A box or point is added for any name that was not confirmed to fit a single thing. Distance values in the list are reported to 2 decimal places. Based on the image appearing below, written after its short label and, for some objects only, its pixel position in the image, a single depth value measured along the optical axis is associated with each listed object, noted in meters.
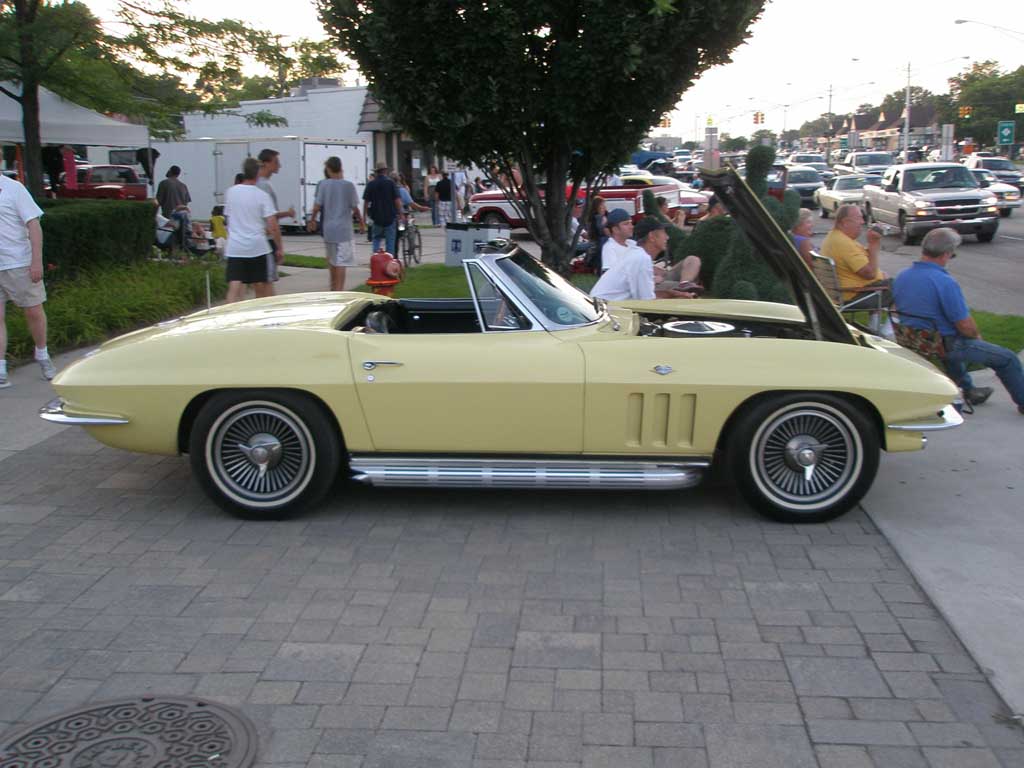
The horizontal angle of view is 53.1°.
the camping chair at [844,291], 9.14
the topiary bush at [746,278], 9.16
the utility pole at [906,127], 62.66
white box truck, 26.92
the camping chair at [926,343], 7.48
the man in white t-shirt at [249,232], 9.69
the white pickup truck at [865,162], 42.41
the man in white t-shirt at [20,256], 8.12
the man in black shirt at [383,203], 15.46
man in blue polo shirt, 7.31
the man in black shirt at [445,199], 27.88
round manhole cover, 3.29
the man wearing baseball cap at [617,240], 8.66
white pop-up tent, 14.90
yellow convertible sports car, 5.22
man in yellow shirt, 9.33
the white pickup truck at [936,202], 23.69
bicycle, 17.94
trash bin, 16.66
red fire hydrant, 8.84
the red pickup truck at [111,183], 27.41
